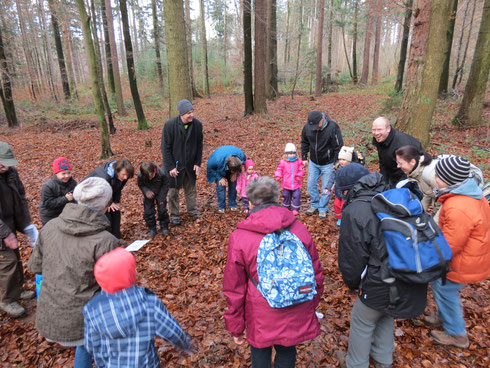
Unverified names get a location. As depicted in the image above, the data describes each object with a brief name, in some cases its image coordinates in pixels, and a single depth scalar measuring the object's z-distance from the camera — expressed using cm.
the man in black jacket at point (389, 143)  397
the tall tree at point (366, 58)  2262
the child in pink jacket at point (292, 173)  523
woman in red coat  187
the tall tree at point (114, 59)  1577
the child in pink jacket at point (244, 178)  546
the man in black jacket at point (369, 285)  204
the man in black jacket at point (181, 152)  502
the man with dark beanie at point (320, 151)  506
